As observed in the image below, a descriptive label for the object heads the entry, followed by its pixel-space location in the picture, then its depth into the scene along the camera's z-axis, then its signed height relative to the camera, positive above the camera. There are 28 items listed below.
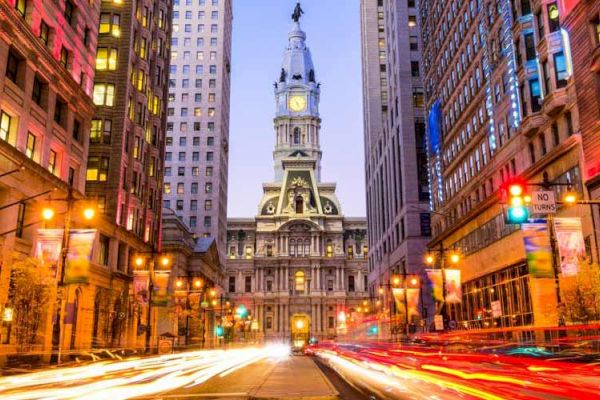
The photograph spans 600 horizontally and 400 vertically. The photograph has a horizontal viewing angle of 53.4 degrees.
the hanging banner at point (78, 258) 30.33 +3.92
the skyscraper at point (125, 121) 55.84 +20.83
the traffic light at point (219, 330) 77.19 +0.75
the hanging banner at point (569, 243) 27.92 +4.15
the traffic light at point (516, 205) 17.78 +3.79
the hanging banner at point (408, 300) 53.33 +3.08
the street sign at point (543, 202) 19.97 +4.33
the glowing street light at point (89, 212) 26.50 +5.43
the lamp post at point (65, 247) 26.72 +4.48
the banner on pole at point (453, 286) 40.25 +3.24
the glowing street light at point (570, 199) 20.62 +4.78
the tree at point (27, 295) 33.03 +2.32
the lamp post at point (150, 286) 44.19 +3.73
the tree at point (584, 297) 30.50 +1.84
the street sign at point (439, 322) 41.16 +0.84
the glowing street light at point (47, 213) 26.47 +5.45
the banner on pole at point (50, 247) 30.14 +4.45
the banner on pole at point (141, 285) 45.12 +3.80
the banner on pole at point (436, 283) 41.78 +3.58
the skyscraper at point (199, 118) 113.69 +43.07
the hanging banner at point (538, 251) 28.89 +3.99
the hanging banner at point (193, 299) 59.44 +3.70
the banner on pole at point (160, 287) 45.25 +3.73
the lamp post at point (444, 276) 40.75 +3.91
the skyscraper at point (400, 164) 77.50 +24.50
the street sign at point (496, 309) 38.06 +1.58
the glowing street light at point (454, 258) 41.27 +5.22
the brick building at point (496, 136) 37.94 +15.34
